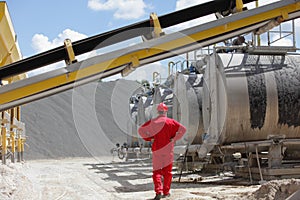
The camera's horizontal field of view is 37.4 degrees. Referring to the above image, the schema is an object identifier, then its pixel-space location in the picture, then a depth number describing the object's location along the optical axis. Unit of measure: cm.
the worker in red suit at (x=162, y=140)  682
